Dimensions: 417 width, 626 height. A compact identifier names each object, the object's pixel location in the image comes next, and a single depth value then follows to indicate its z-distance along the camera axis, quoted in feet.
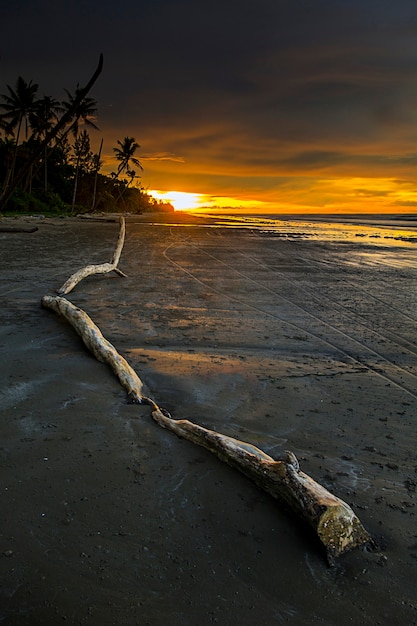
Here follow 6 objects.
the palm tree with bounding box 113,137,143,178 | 178.81
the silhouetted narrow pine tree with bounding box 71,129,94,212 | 163.41
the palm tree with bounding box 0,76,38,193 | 118.83
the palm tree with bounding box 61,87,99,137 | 120.52
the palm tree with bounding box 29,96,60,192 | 129.08
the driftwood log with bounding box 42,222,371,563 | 6.90
